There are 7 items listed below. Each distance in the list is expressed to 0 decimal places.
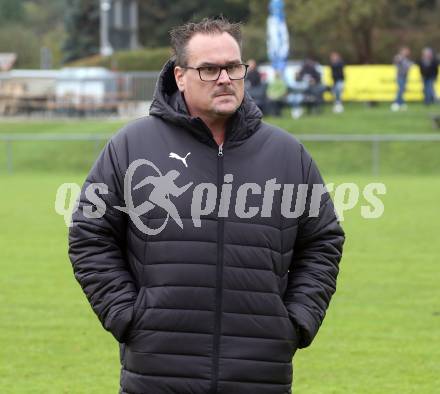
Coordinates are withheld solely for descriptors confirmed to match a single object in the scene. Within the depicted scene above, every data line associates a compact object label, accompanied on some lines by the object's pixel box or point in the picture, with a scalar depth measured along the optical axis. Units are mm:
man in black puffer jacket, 4711
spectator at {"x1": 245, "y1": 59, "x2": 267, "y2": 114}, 35906
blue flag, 37094
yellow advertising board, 43594
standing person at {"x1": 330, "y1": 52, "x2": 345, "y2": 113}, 40406
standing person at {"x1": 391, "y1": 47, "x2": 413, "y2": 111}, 40219
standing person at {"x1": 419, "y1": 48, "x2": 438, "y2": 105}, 39125
